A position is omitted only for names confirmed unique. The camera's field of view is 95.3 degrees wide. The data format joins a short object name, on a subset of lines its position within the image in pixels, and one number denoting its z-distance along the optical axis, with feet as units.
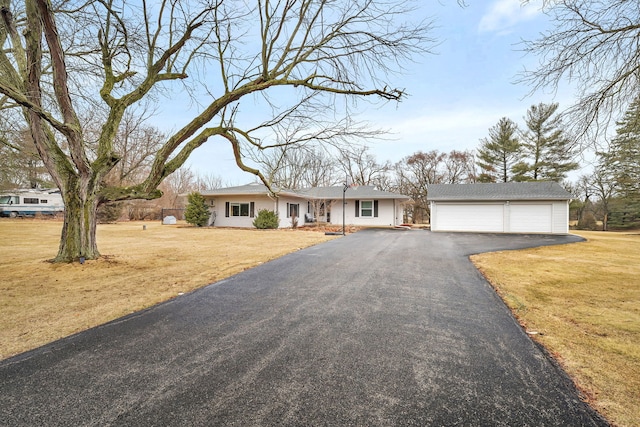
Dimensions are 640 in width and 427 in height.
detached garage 57.82
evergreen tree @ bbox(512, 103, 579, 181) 87.20
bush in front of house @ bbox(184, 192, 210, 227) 64.54
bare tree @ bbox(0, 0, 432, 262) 19.26
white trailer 83.20
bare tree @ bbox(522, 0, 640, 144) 13.99
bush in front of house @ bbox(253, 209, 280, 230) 60.23
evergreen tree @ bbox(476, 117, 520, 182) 94.71
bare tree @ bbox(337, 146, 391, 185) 111.96
